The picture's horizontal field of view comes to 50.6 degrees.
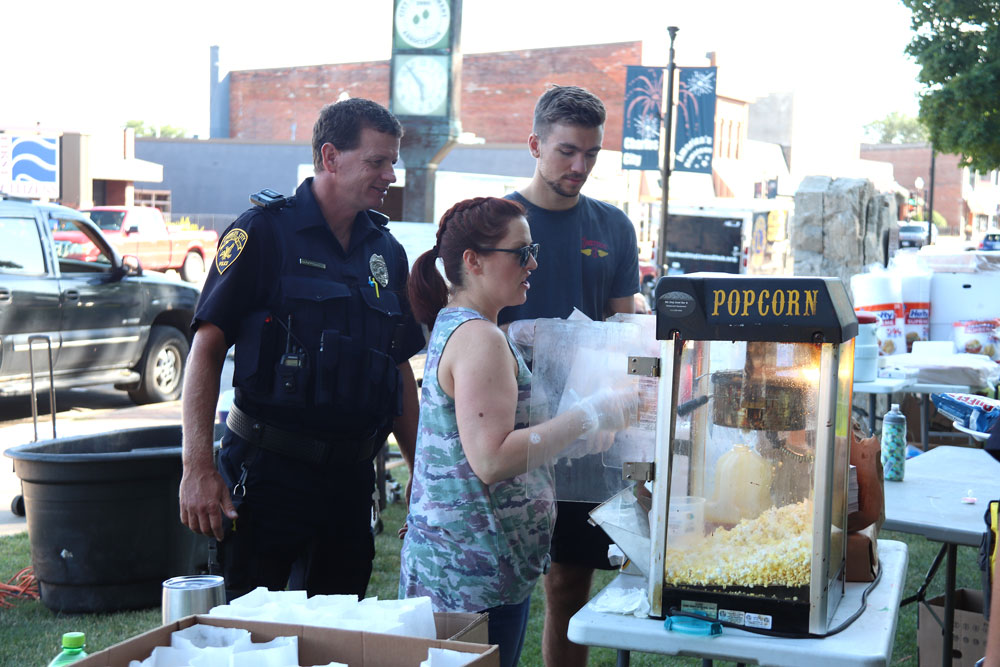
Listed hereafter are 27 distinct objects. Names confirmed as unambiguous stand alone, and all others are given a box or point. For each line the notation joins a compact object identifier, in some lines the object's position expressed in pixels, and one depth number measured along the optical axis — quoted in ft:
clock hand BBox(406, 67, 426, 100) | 41.09
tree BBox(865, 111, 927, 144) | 354.33
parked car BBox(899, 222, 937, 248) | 62.18
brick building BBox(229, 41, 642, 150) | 145.69
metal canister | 6.38
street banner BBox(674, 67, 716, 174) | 60.70
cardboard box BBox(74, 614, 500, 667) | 5.69
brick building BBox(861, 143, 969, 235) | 233.96
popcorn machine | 6.82
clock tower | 40.81
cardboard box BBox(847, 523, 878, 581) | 8.00
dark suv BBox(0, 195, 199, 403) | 30.04
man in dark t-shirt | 11.00
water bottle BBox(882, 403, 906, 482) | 12.87
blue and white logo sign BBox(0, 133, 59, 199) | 55.93
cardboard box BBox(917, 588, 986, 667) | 12.28
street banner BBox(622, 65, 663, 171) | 66.39
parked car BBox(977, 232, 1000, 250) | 117.31
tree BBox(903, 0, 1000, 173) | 61.11
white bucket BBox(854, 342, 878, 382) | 19.65
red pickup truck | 77.51
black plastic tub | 15.98
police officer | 9.93
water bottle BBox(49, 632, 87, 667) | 5.72
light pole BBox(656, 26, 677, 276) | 52.90
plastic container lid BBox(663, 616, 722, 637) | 6.88
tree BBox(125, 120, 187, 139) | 350.02
